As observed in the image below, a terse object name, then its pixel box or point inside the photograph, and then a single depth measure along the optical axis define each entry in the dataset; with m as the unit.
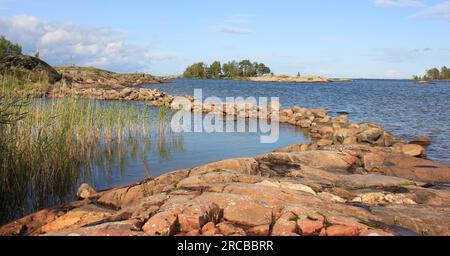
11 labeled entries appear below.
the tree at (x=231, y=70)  145.88
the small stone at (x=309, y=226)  5.29
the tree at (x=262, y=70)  148.62
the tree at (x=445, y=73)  149.25
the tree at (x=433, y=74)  154.50
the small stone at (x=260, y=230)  5.41
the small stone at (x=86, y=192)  8.80
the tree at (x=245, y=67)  147.00
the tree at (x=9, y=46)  45.84
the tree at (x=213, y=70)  143.62
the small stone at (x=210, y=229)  5.24
